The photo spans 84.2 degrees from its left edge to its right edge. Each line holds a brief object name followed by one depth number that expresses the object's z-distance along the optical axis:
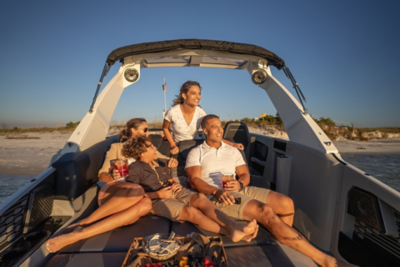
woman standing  3.30
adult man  1.73
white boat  1.61
